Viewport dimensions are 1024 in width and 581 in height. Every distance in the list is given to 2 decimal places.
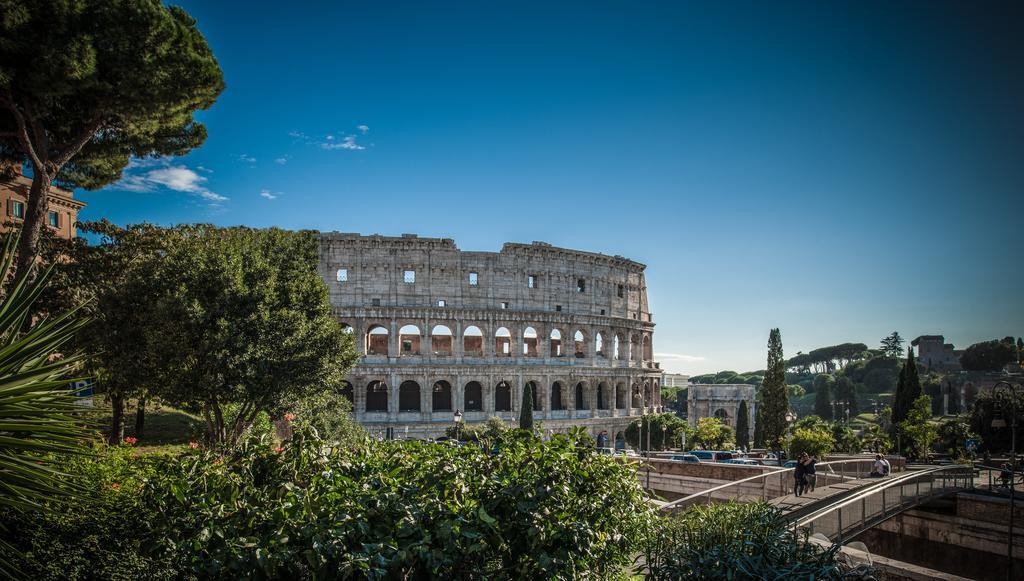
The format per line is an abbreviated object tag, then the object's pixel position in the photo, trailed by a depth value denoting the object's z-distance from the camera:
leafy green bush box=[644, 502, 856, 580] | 6.22
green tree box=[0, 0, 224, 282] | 14.19
